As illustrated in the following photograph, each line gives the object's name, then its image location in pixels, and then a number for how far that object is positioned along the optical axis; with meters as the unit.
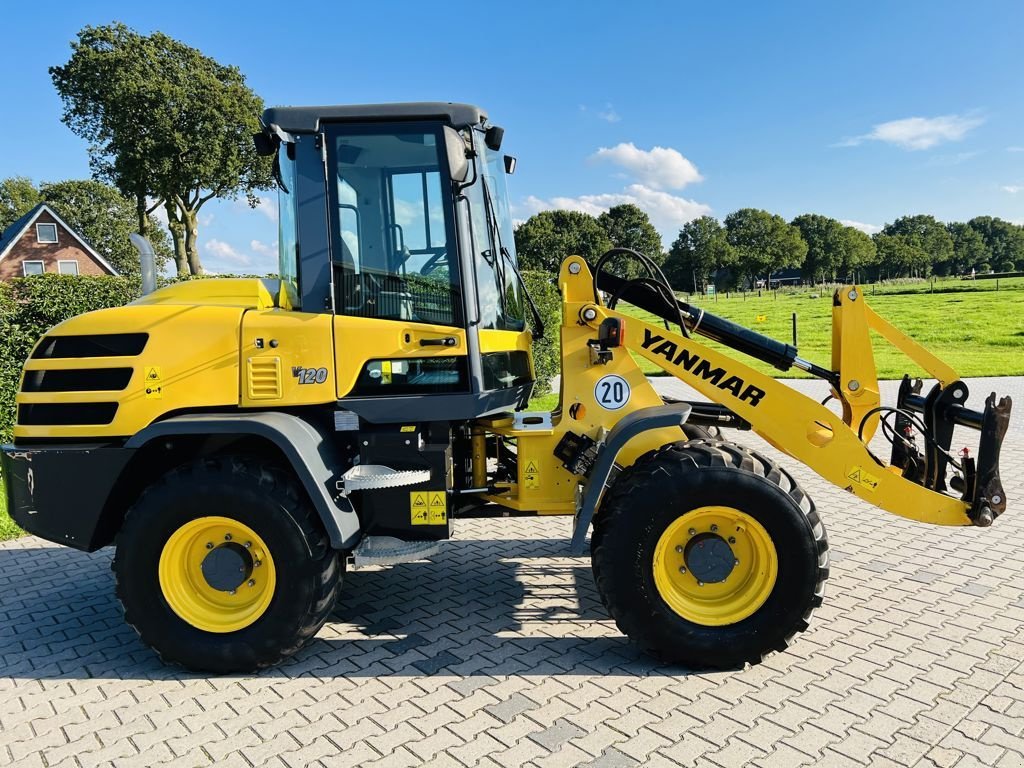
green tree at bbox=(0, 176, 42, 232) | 68.12
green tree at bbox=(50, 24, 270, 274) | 29.89
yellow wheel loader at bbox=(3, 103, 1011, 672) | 3.65
